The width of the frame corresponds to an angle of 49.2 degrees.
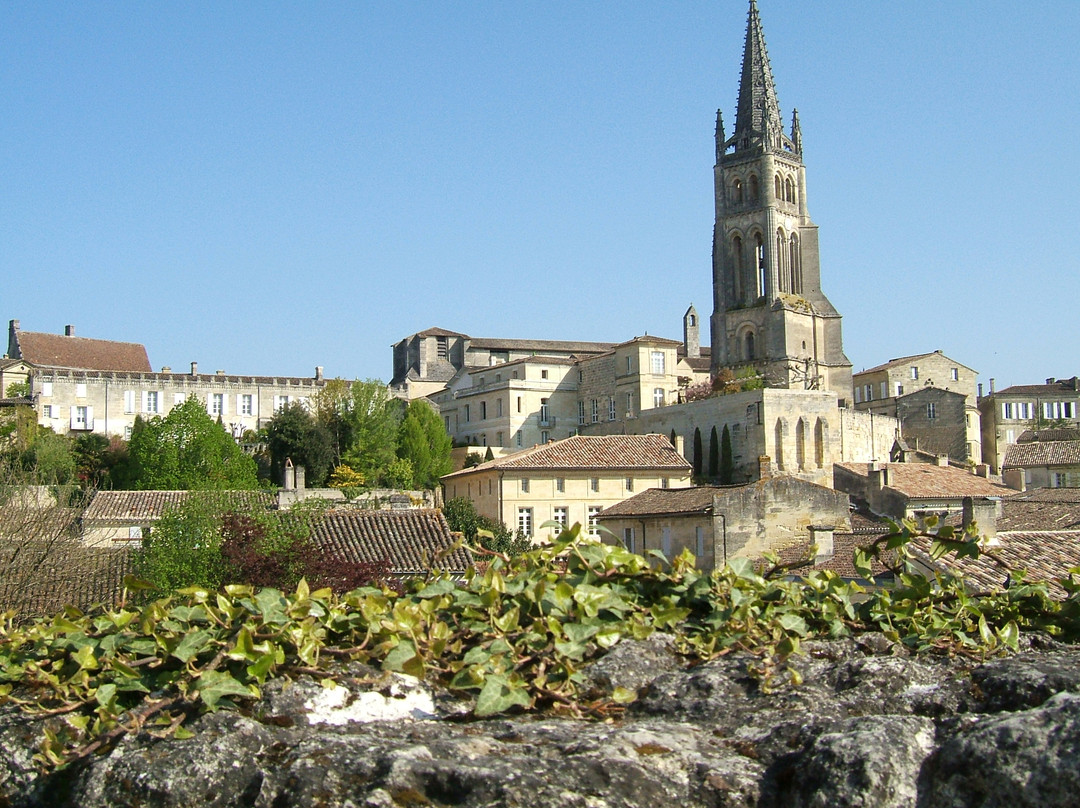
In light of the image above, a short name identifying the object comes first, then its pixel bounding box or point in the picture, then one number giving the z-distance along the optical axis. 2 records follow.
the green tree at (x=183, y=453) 66.50
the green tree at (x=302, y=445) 74.31
